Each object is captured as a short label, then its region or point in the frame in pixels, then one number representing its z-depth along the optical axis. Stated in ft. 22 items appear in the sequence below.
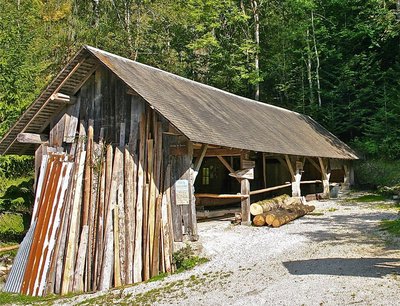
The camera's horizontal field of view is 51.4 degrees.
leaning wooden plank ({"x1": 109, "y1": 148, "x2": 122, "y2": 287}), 28.81
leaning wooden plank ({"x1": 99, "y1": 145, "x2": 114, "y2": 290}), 28.71
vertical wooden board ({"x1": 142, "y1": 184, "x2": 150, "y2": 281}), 29.48
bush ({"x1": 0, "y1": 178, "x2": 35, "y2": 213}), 42.19
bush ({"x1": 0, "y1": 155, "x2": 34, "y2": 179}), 47.52
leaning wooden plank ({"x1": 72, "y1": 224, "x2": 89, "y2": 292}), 29.33
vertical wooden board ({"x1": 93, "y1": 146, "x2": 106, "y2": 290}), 29.30
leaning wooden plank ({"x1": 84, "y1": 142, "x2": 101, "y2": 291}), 29.68
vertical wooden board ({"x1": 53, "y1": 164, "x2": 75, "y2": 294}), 29.68
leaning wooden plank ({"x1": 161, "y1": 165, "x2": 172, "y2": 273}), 29.60
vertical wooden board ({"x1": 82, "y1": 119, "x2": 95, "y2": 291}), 29.94
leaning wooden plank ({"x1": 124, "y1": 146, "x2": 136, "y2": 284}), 29.30
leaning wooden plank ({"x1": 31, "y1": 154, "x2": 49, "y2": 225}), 33.86
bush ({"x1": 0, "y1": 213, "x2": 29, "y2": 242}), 39.09
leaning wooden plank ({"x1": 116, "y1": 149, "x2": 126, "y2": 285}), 29.33
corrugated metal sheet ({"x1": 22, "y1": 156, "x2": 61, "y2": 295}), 29.81
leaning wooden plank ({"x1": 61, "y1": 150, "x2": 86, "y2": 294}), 29.37
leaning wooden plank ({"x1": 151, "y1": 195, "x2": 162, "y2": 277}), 29.45
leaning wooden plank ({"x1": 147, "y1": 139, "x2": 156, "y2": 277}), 30.19
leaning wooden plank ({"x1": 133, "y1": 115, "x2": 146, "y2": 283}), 29.40
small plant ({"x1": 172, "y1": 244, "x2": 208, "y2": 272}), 29.01
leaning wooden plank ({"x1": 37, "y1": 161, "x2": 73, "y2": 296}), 29.60
